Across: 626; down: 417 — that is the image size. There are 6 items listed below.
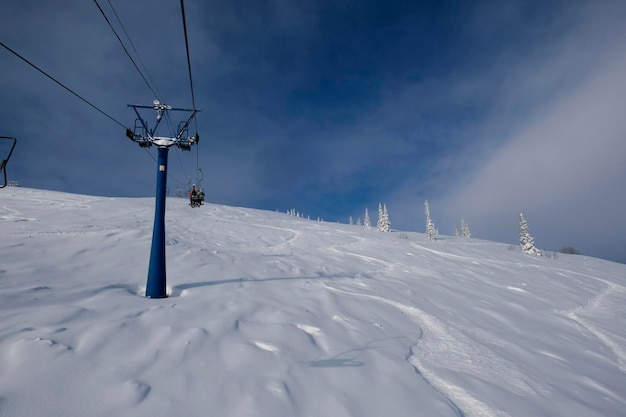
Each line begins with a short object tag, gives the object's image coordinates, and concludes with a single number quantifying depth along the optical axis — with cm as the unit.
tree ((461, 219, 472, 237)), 6800
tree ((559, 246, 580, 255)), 6562
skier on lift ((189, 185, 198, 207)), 1902
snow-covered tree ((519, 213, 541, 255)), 3606
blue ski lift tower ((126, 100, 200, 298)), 609
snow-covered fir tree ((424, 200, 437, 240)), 4554
